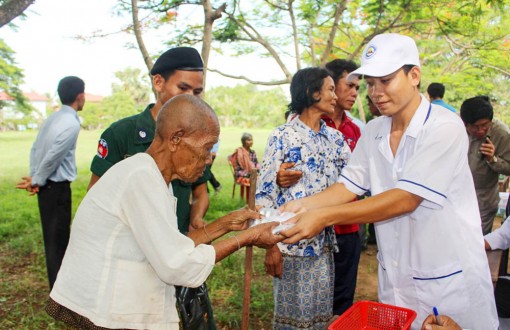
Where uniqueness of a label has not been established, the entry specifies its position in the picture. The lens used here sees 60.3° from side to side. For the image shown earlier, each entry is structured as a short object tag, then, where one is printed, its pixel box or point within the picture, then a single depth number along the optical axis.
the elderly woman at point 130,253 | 1.66
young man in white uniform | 2.05
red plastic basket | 2.01
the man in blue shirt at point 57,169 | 4.52
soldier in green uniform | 2.52
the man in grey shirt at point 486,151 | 4.61
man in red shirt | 3.04
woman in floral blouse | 2.97
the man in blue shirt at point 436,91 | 6.48
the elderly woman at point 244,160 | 9.77
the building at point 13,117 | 51.45
